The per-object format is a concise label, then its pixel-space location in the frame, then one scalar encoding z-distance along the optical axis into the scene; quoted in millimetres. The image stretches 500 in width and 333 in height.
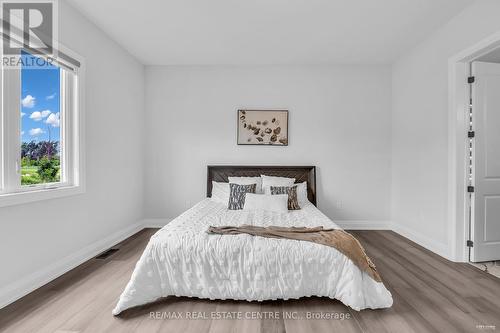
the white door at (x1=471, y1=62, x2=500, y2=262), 2934
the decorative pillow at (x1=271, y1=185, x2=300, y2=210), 3553
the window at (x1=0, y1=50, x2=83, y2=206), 2150
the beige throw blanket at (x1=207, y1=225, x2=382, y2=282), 2035
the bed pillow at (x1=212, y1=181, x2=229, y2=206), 3936
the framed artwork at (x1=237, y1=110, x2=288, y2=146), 4344
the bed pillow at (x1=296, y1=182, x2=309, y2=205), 3898
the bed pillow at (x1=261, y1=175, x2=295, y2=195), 3930
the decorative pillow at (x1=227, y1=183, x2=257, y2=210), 3556
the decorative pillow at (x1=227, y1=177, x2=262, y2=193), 3980
